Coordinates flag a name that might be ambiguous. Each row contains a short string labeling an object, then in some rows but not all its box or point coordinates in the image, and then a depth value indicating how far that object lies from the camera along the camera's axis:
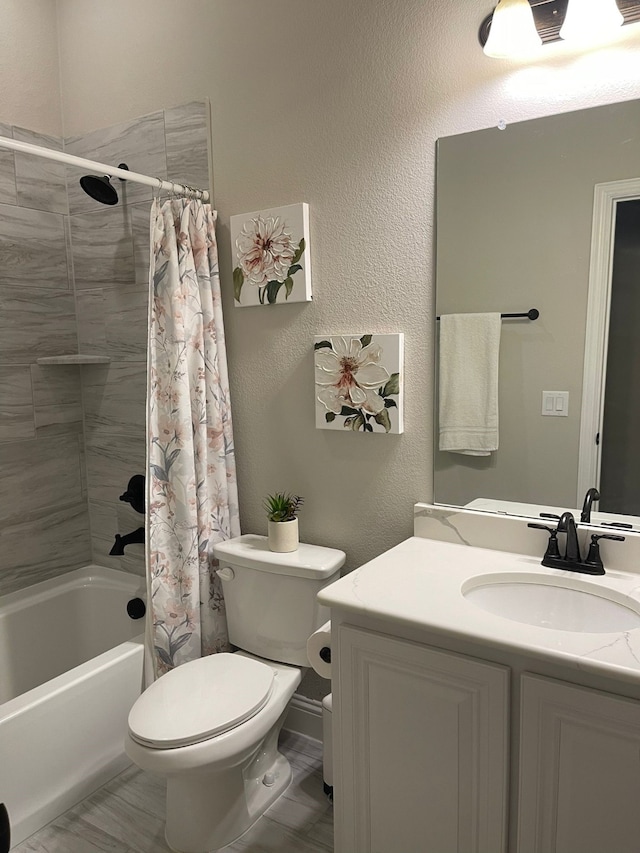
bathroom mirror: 1.55
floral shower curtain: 2.06
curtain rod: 1.75
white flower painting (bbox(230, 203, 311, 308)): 2.04
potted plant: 2.03
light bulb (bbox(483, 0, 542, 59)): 1.51
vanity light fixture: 1.45
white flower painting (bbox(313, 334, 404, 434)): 1.90
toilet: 1.62
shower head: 2.24
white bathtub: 1.83
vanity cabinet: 1.16
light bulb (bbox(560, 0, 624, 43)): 1.44
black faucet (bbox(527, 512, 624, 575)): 1.57
